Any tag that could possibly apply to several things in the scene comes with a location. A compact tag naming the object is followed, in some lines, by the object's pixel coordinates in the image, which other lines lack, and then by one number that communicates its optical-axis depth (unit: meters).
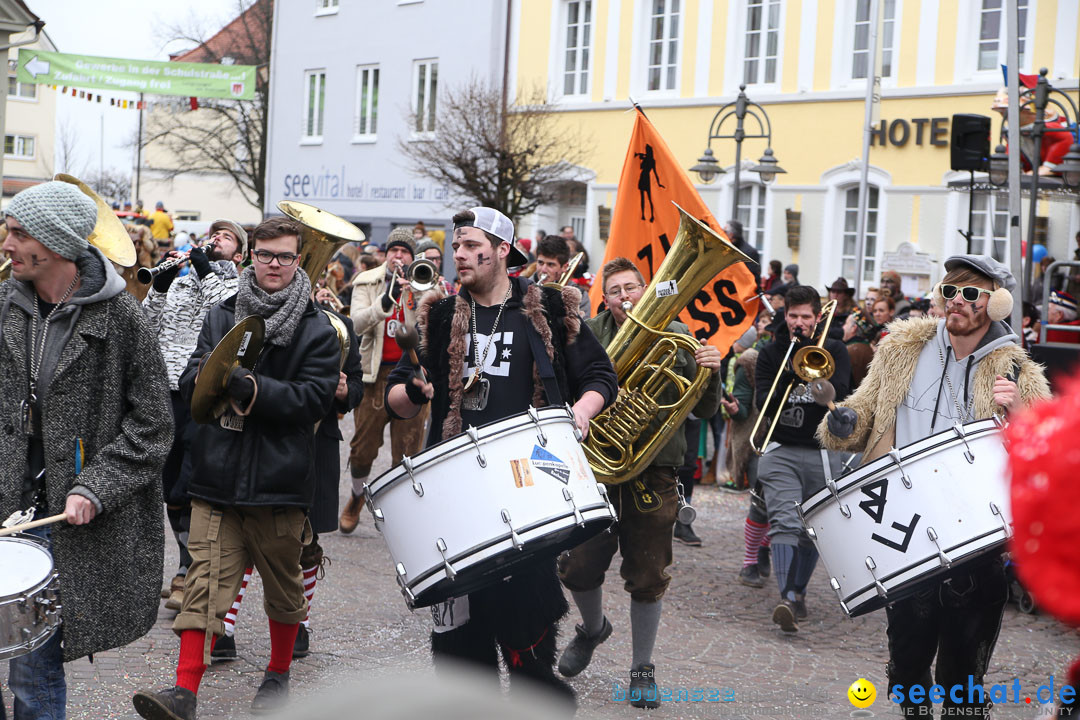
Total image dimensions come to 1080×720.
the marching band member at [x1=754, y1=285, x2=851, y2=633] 7.12
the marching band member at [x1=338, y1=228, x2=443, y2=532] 8.86
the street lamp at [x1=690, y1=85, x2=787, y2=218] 15.63
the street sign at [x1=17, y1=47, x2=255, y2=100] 25.75
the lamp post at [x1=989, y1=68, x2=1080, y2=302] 10.48
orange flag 8.75
